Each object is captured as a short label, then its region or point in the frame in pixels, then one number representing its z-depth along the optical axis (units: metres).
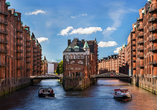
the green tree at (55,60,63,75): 161.84
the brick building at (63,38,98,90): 108.81
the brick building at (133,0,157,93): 69.19
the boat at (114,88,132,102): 58.69
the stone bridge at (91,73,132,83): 120.86
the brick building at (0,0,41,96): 62.88
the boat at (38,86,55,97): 64.44
